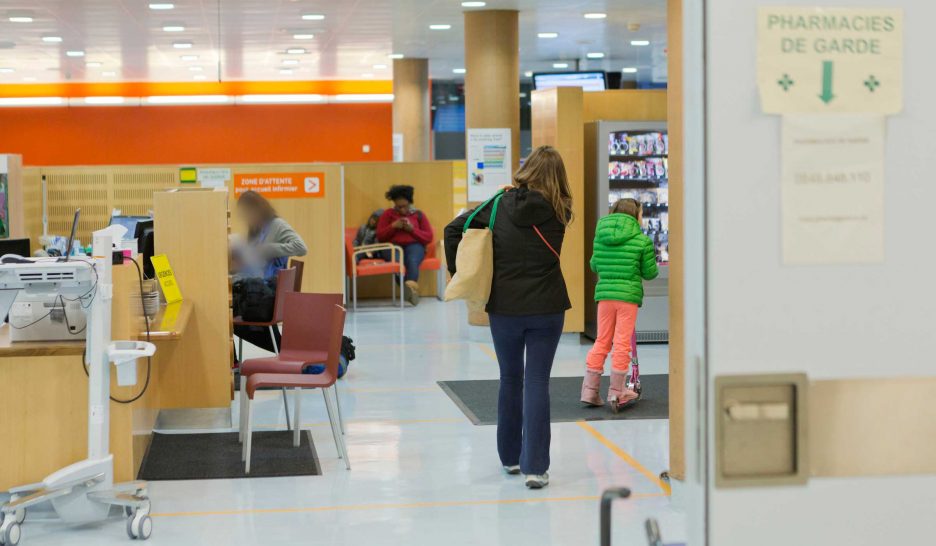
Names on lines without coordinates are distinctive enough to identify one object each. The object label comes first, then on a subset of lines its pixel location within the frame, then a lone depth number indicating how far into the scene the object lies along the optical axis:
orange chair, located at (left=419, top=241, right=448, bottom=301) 13.52
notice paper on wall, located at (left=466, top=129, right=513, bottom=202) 10.63
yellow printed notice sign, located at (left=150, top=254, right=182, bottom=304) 6.38
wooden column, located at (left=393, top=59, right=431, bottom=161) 16.78
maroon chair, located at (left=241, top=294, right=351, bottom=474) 5.39
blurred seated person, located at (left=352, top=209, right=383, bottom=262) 13.21
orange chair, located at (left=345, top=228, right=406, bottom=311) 12.80
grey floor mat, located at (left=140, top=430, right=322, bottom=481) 5.52
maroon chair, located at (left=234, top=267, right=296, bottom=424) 7.37
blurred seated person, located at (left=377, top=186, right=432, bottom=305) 13.06
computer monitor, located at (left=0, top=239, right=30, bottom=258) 6.27
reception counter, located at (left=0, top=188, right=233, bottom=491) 4.83
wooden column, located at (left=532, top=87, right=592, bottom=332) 9.56
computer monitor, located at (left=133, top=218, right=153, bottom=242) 7.27
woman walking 5.02
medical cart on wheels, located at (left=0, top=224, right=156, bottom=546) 4.25
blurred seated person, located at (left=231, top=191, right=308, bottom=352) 7.48
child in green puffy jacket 6.68
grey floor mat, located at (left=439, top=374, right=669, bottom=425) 6.76
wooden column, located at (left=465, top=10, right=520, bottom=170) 10.77
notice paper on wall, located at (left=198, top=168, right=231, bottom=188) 12.34
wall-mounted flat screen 16.30
